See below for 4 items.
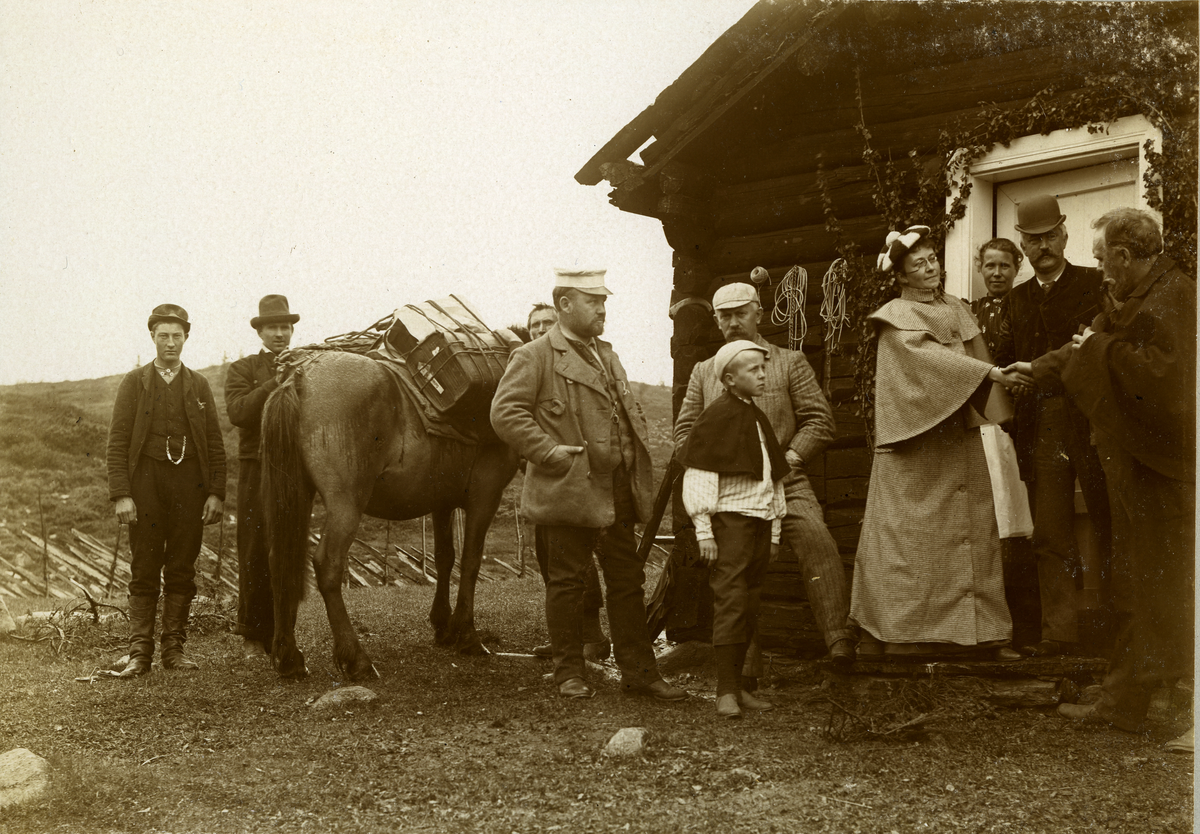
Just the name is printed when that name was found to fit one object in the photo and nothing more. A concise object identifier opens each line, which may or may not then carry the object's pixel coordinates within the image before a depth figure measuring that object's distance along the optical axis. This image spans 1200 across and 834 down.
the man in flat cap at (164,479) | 6.12
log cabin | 5.13
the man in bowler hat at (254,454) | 6.41
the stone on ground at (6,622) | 7.13
